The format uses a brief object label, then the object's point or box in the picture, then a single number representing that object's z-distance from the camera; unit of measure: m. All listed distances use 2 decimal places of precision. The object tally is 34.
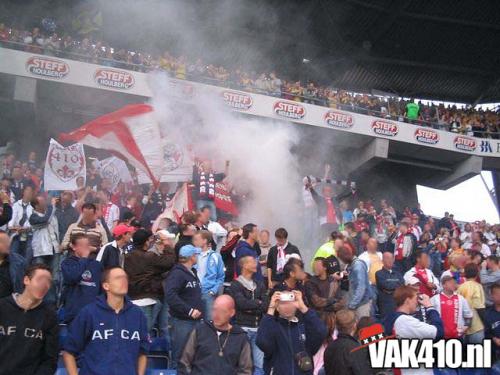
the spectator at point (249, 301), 5.15
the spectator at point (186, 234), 6.01
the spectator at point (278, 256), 6.89
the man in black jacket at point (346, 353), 3.72
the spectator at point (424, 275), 7.04
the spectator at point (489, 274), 7.46
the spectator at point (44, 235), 6.73
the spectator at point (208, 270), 5.65
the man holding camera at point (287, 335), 3.95
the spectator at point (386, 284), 6.71
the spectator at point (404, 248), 10.23
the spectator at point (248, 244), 6.31
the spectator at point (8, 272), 4.40
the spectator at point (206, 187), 9.98
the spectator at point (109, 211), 9.18
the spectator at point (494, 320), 5.71
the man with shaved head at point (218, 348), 3.79
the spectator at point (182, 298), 4.74
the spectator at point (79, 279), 4.78
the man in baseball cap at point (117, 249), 5.19
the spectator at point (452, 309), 6.13
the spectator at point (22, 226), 7.10
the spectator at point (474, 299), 6.26
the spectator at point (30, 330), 3.52
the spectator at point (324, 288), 5.23
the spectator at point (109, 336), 3.60
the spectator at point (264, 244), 7.55
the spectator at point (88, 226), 5.86
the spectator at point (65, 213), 7.28
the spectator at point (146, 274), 5.10
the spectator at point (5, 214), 5.77
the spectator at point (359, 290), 6.29
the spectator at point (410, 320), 4.20
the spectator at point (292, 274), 4.98
